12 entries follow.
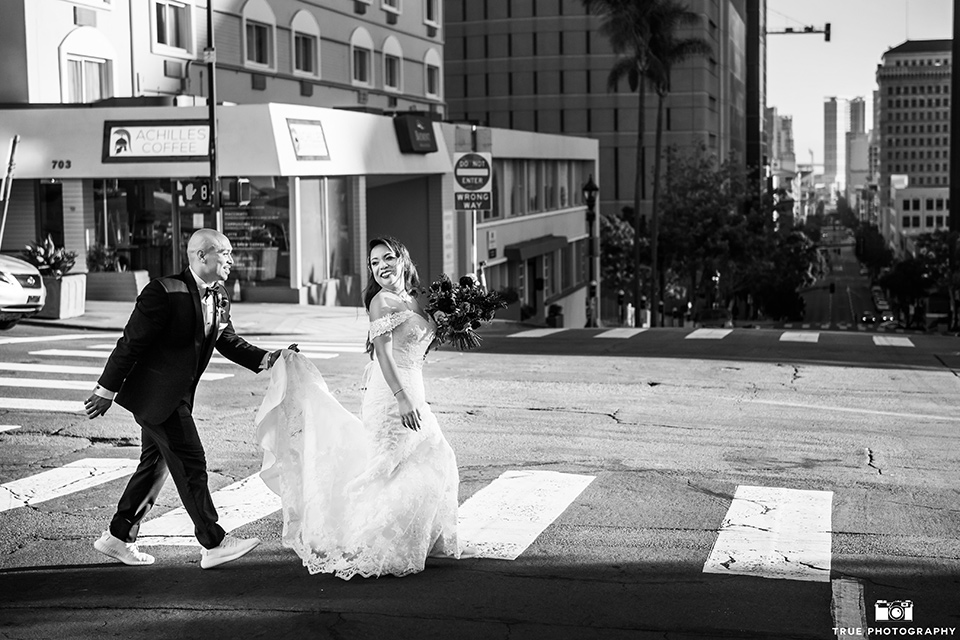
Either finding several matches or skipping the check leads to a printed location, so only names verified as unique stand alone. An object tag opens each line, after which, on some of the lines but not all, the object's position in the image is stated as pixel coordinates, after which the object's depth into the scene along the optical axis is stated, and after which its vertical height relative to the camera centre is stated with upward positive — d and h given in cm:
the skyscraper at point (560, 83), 8819 +1022
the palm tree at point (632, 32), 5247 +817
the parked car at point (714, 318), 7006 -581
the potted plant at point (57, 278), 2372 -102
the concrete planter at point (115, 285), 2781 -135
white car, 2017 -108
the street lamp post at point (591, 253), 4366 -126
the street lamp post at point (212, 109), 2539 +244
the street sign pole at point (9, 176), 2397 +103
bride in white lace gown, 688 -137
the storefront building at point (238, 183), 2794 +104
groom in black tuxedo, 675 -88
